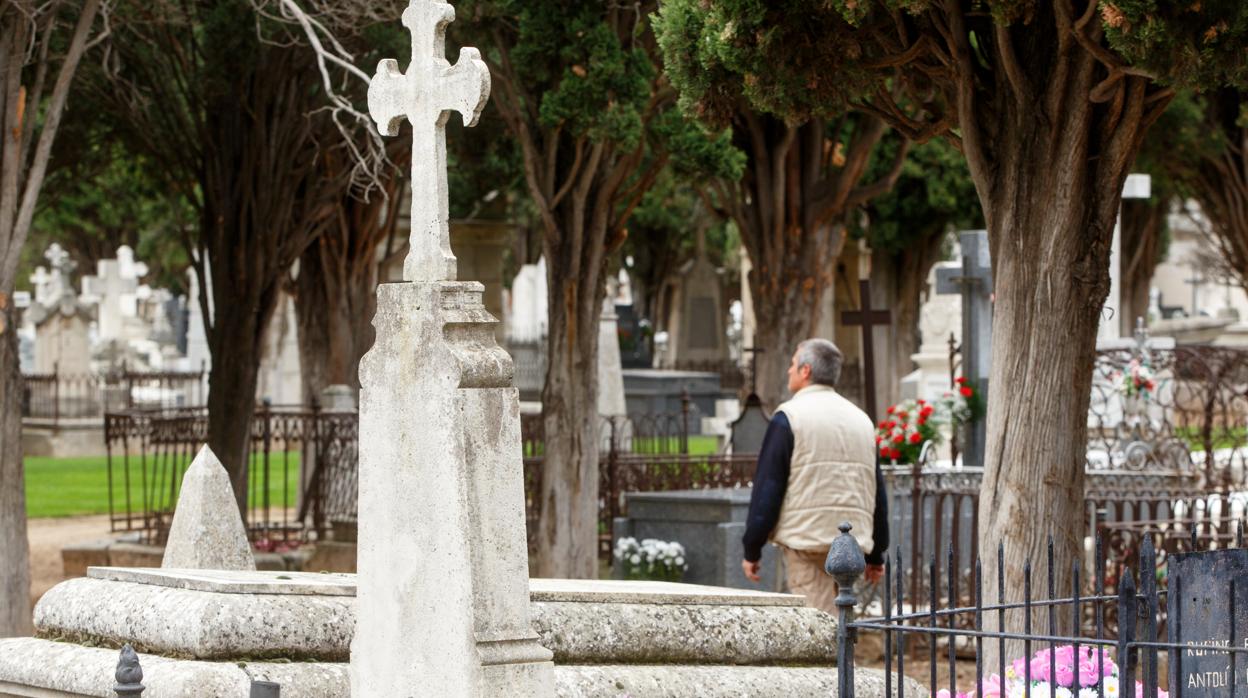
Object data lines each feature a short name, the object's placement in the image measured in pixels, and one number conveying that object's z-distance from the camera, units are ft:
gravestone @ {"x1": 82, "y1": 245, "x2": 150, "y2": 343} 143.02
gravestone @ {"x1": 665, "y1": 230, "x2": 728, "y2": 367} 143.74
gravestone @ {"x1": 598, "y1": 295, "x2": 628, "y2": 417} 92.48
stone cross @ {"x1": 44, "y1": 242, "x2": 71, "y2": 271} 123.65
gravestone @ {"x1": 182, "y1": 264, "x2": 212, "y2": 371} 138.31
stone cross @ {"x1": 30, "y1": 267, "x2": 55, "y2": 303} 134.05
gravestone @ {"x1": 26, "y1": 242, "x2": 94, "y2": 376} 119.34
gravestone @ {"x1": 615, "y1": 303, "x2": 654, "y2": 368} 135.44
